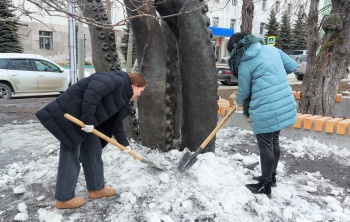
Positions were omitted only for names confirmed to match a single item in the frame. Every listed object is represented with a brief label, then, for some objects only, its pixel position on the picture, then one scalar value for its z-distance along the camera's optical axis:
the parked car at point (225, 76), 19.47
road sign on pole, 16.45
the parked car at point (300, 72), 23.65
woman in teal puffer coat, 3.60
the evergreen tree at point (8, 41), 22.73
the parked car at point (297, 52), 33.15
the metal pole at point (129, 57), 12.37
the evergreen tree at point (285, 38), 39.56
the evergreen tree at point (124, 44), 28.52
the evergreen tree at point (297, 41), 38.88
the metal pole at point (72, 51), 8.63
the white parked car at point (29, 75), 12.45
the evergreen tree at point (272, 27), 39.12
